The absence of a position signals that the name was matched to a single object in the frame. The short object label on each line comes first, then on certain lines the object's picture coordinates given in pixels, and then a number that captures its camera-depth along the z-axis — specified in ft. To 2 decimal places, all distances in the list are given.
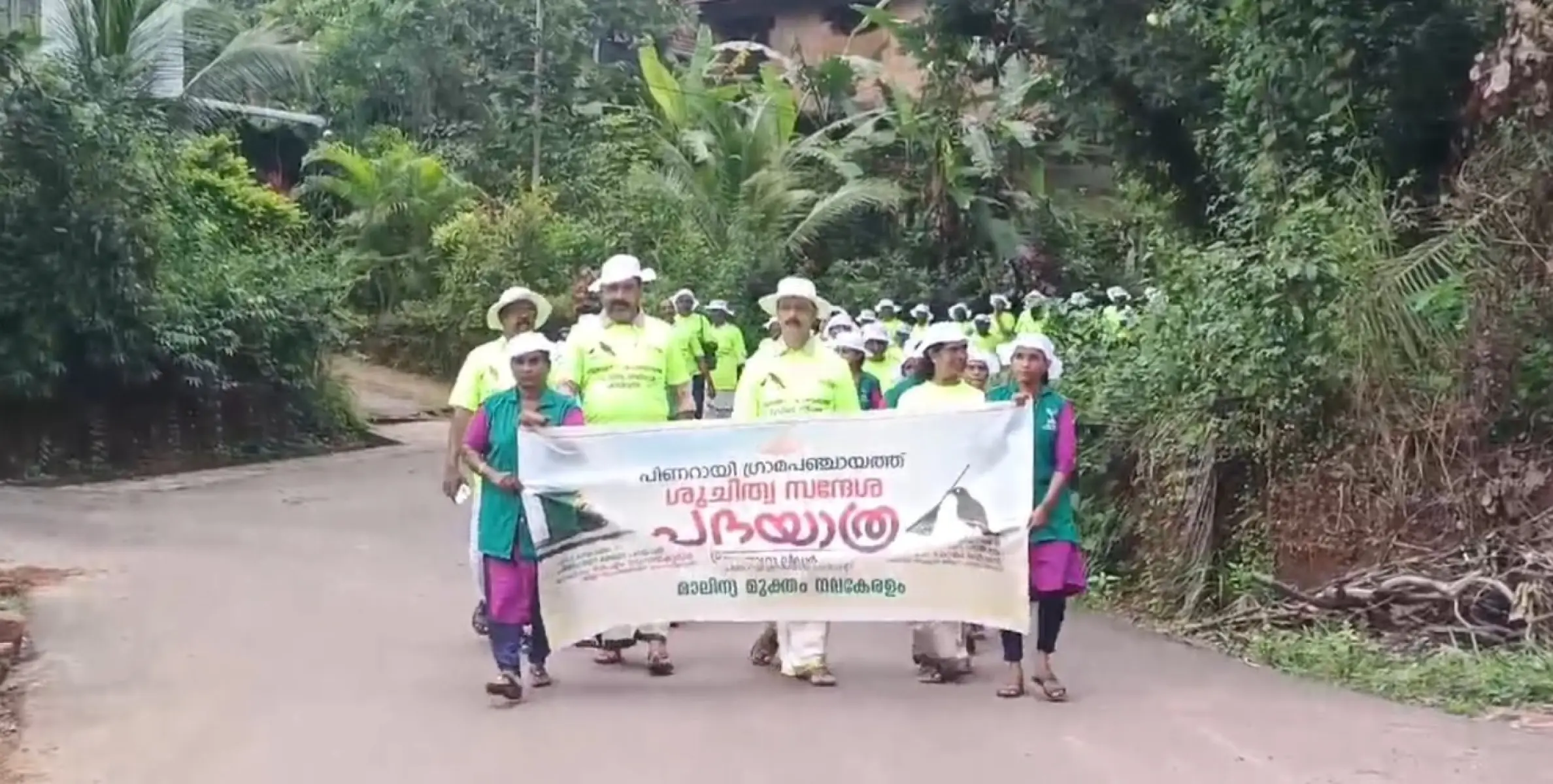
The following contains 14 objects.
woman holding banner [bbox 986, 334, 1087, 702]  27.61
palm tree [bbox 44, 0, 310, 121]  73.72
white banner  28.55
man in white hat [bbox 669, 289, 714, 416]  52.08
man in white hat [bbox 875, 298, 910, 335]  61.93
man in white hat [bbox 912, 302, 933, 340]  59.11
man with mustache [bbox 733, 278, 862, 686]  28.96
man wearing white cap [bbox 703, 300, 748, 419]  53.62
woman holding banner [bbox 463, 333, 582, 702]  27.48
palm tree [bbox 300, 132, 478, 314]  95.30
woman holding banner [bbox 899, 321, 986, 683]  29.40
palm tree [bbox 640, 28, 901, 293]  86.33
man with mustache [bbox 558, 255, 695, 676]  30.91
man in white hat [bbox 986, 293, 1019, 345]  55.93
